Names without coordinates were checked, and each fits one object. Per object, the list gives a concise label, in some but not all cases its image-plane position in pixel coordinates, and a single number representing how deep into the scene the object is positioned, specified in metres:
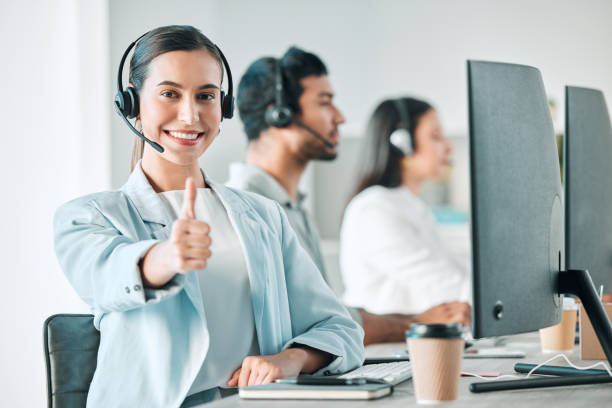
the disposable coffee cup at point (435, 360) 1.89
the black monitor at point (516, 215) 1.96
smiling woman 2.10
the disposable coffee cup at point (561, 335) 2.52
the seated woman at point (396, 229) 4.22
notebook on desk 1.95
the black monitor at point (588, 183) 2.25
